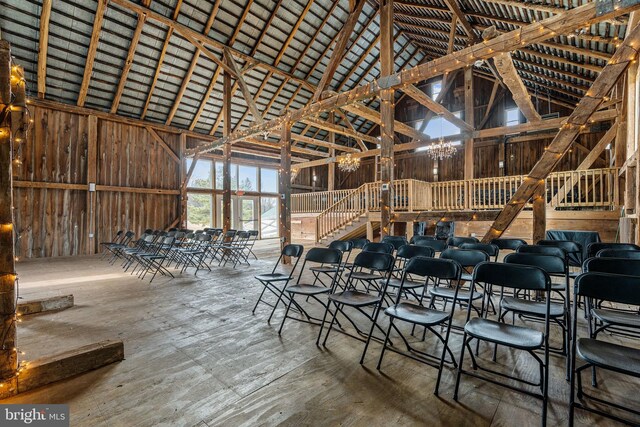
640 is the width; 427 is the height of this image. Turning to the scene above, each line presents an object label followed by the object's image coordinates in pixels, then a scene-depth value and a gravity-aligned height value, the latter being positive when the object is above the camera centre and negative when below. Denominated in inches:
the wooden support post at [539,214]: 180.1 -1.4
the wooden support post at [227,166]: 379.2 +59.8
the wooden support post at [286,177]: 313.0 +37.5
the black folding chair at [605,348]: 64.5 -32.0
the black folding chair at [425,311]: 90.1 -32.1
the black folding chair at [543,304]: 94.4 -31.4
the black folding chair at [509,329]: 74.2 -32.1
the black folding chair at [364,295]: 108.6 -32.6
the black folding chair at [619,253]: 126.6 -18.0
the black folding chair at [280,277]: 147.8 -32.6
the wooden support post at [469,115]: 408.5 +138.0
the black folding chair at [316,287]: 128.0 -32.4
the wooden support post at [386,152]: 232.7 +46.8
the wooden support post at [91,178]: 392.8 +46.1
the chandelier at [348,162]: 448.3 +77.4
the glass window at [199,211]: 509.0 +3.6
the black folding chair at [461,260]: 117.6 -21.4
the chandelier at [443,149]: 364.1 +79.6
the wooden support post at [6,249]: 82.5 -9.7
